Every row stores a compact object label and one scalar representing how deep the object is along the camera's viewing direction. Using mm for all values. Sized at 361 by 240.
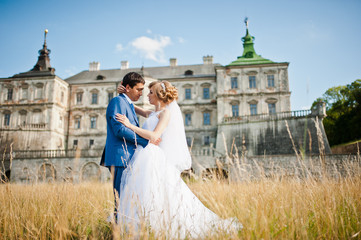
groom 2713
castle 24250
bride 2506
